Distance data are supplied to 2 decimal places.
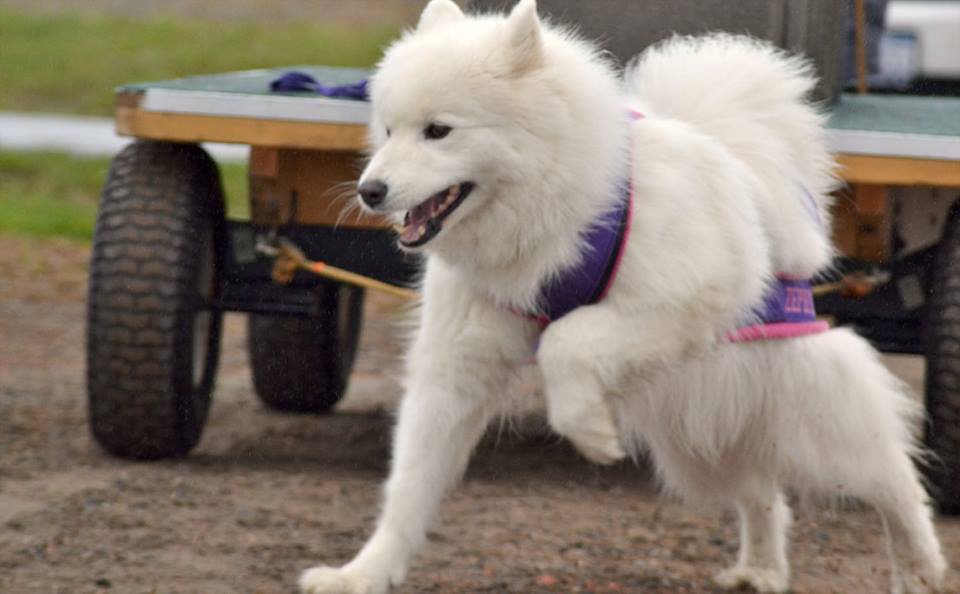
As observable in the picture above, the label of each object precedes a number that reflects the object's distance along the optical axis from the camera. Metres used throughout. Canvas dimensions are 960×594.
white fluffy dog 6.85
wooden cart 9.58
